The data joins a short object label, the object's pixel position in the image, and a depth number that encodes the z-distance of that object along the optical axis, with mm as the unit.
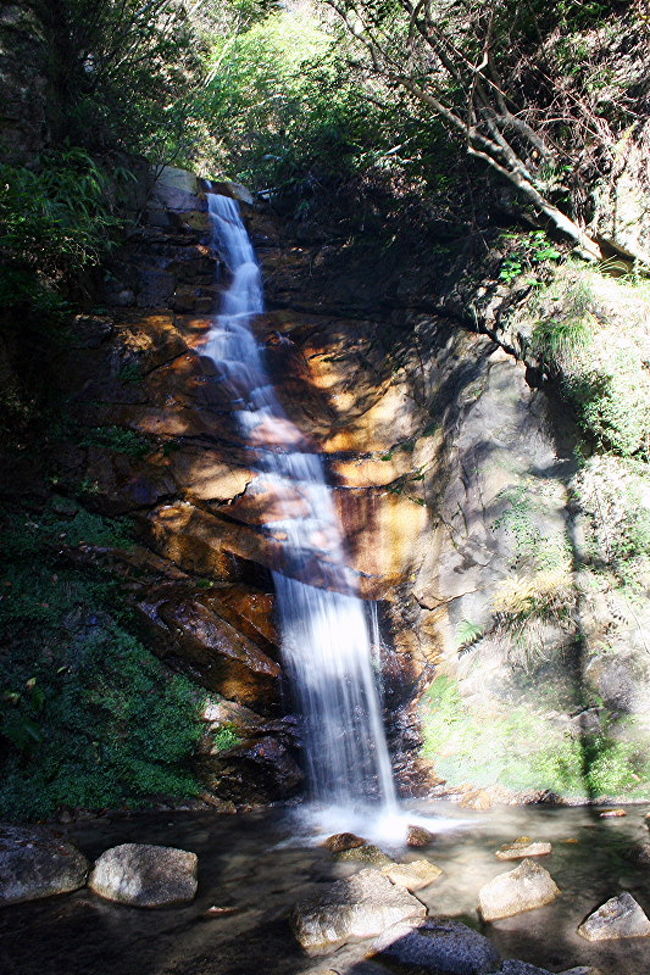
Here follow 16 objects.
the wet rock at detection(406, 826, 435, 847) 5133
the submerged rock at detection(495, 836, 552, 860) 4689
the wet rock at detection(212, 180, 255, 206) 14266
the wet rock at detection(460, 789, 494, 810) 5848
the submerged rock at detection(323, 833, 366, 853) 5145
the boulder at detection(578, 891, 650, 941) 3503
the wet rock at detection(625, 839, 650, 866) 4367
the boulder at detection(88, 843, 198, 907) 4312
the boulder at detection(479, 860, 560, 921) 3885
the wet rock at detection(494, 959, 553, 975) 3062
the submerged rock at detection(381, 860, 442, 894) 4359
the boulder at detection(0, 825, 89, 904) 4324
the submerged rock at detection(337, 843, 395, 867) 4734
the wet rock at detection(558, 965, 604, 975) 3142
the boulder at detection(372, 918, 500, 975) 3289
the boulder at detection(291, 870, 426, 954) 3750
